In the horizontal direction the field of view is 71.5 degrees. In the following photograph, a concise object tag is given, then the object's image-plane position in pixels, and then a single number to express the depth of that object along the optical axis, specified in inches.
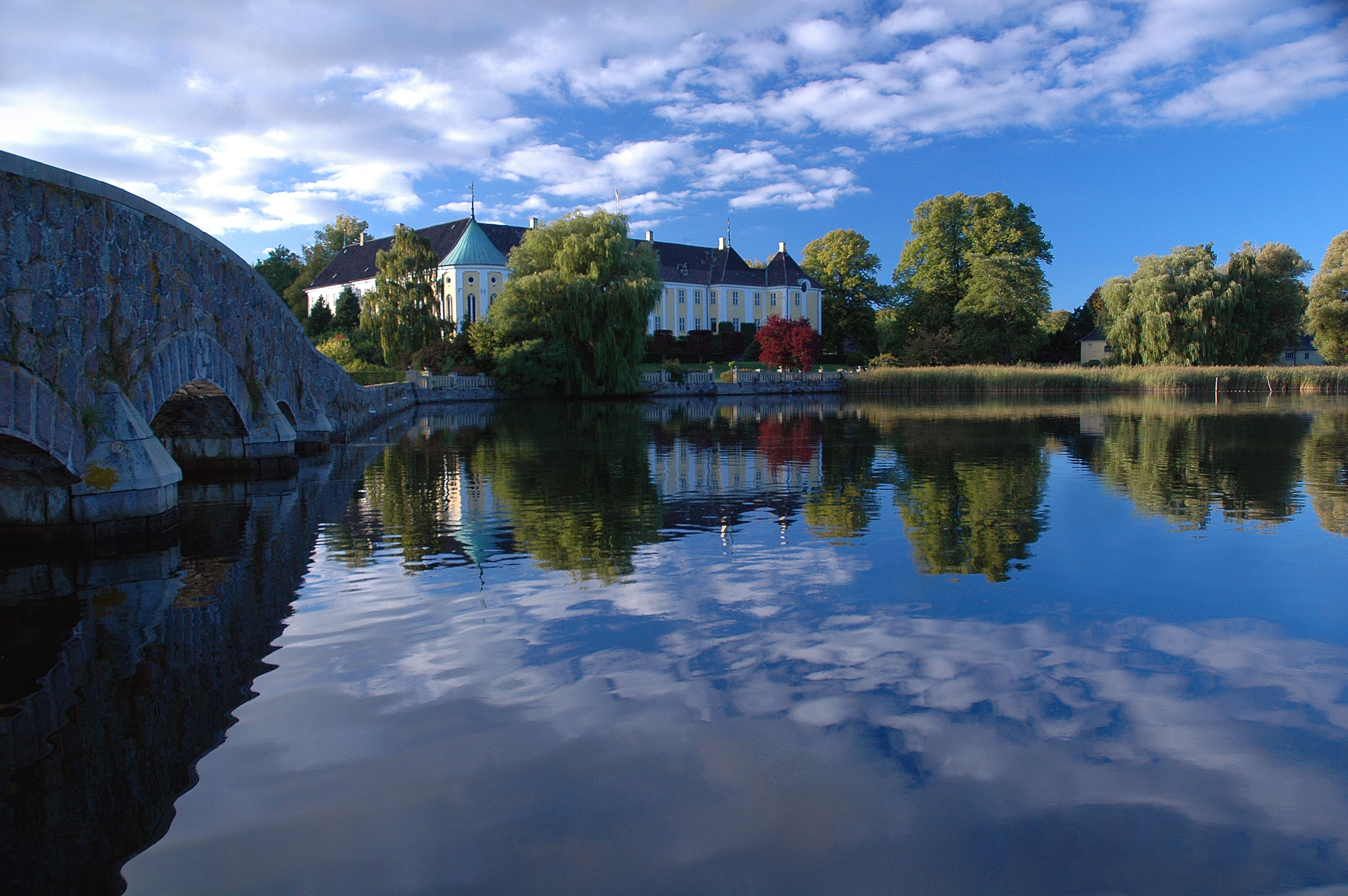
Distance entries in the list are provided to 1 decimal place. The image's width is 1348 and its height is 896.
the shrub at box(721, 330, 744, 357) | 3248.0
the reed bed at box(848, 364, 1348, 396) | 1983.3
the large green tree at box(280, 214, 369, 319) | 3919.8
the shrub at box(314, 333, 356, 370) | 1959.9
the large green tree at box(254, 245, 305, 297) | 3644.2
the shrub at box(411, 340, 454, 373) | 2100.1
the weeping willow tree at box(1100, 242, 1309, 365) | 2086.6
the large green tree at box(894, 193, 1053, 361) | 2802.7
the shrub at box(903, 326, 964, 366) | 2630.4
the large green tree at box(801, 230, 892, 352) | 3440.0
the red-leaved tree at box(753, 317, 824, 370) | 2650.1
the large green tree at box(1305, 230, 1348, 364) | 2127.2
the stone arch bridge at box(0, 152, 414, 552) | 331.9
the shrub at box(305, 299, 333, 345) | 2864.2
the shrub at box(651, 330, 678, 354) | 3038.9
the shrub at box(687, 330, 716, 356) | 3147.1
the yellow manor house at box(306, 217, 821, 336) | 3262.8
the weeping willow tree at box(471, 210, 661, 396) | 1977.1
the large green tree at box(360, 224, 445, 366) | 2155.5
